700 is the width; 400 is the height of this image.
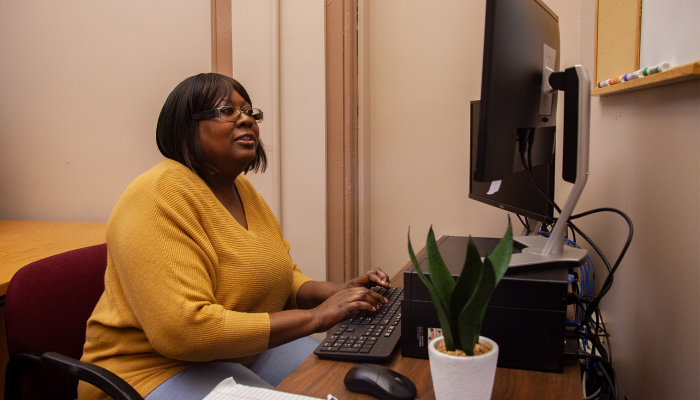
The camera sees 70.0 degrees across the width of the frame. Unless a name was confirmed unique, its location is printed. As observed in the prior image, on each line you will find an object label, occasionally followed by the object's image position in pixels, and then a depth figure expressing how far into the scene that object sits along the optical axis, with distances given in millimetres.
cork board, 1127
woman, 988
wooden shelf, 755
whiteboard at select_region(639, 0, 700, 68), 808
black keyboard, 875
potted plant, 597
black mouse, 717
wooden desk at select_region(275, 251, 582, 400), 743
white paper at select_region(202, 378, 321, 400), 720
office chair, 1096
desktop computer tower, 798
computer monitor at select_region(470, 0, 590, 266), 833
